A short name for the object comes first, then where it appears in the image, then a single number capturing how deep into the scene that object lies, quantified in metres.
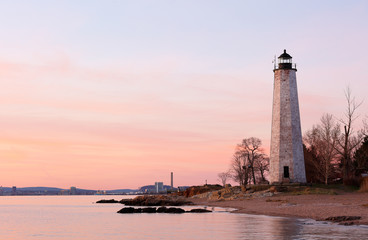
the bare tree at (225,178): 116.78
